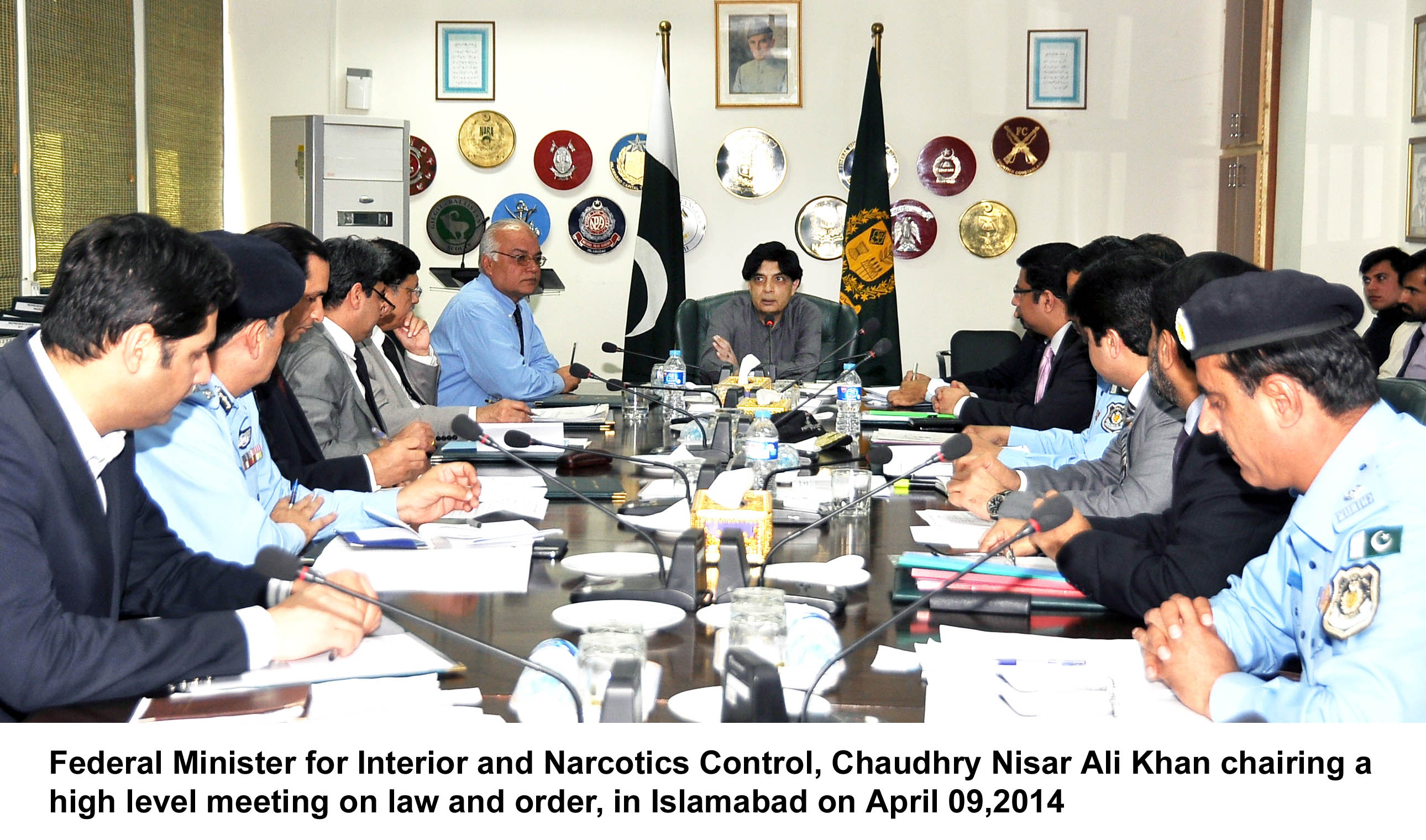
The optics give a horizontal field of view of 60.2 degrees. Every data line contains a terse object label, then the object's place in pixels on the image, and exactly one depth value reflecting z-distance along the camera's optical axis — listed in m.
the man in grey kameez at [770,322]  5.44
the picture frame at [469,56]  6.49
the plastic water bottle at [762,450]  2.60
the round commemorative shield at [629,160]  6.51
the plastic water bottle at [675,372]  4.57
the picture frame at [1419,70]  5.17
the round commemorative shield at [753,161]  6.50
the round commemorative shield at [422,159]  6.54
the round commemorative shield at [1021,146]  6.43
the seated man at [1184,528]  1.74
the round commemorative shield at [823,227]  6.54
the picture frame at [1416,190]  5.20
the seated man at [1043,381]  3.84
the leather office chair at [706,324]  5.67
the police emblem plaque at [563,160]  6.52
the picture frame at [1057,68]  6.39
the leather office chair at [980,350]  5.63
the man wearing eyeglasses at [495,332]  4.54
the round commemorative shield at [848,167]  6.47
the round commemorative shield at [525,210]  6.54
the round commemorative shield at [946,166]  6.46
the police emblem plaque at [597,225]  6.56
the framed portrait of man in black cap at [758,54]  6.41
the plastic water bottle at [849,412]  3.67
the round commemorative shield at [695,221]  6.56
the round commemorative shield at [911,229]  6.51
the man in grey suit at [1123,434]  2.41
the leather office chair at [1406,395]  2.01
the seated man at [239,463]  1.93
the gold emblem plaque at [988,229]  6.49
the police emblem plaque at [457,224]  6.55
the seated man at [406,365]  3.77
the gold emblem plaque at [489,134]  6.52
